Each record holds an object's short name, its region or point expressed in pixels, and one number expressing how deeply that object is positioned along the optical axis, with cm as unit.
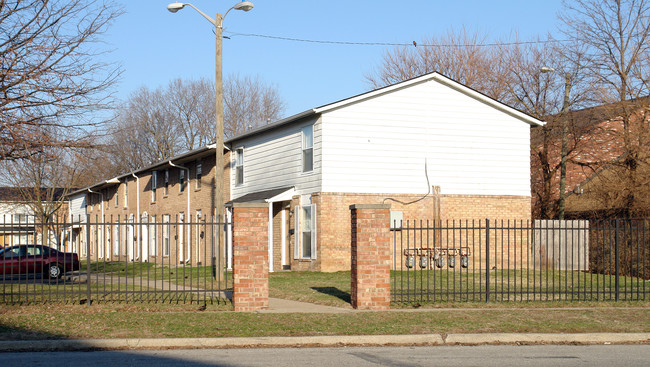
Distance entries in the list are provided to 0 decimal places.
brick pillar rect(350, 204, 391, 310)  1316
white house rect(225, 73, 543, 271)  2305
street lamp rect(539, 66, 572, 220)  2605
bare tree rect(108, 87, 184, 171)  5869
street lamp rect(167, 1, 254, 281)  1917
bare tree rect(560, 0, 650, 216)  2420
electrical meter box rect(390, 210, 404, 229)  2346
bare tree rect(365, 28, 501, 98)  3838
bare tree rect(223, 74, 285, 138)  5625
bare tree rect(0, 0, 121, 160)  1369
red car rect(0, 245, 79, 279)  2452
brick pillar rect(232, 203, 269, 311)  1298
